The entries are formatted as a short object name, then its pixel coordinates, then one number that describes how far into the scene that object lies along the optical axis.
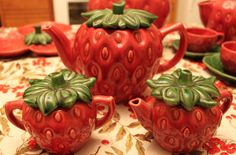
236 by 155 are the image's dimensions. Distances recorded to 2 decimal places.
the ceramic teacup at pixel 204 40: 0.77
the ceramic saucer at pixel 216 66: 0.67
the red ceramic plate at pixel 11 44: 0.79
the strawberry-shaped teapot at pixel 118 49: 0.51
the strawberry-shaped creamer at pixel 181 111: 0.40
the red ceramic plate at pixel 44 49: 0.80
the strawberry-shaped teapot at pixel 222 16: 0.78
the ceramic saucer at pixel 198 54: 0.79
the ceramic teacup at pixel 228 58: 0.65
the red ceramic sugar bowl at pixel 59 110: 0.39
